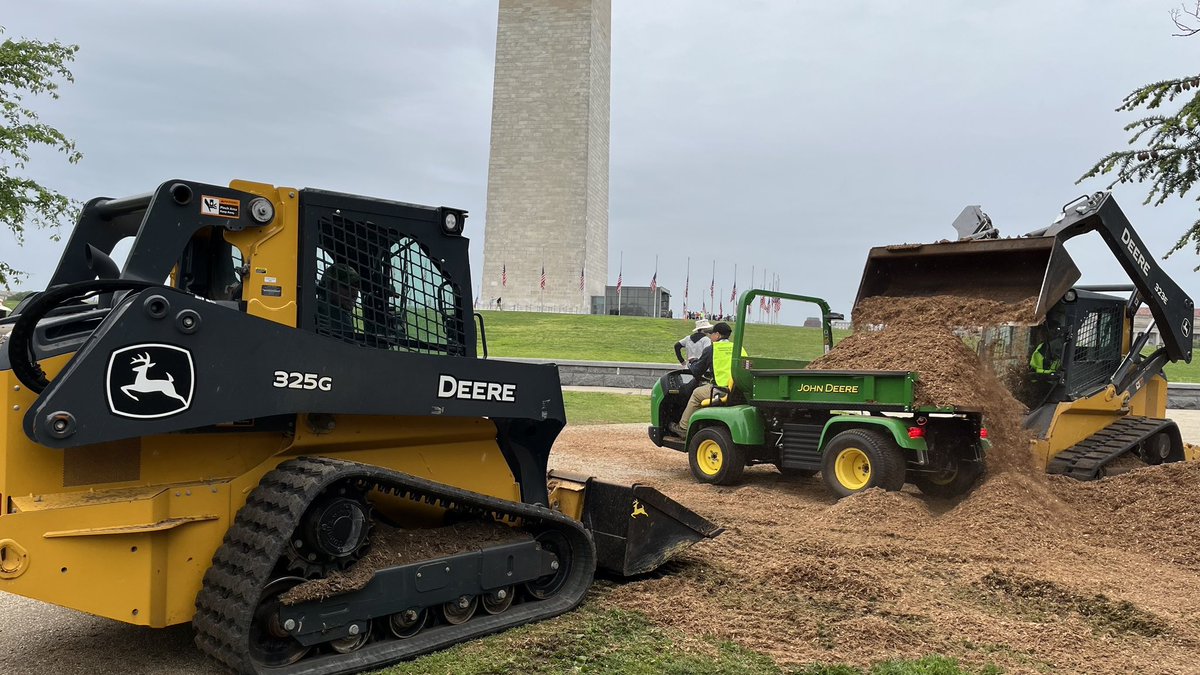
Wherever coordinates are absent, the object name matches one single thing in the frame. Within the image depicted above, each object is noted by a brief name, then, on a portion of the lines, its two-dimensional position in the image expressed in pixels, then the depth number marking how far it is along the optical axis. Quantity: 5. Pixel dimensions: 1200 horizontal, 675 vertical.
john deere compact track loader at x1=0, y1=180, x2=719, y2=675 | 3.59
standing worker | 11.87
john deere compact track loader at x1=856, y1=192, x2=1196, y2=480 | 8.71
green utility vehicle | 8.16
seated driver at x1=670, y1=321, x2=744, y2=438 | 10.08
